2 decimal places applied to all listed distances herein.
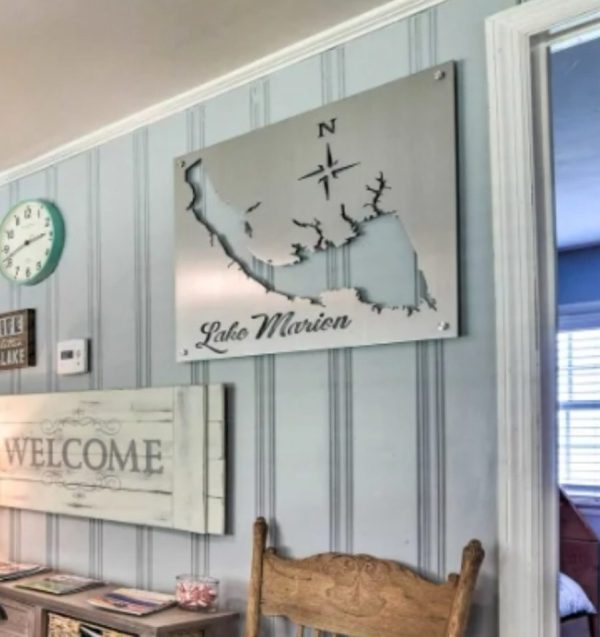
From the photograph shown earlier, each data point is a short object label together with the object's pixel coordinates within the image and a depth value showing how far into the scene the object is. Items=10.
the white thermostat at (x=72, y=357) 2.56
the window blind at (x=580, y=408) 4.60
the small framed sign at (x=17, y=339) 2.78
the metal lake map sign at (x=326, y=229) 1.76
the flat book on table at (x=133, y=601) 2.00
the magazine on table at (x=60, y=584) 2.22
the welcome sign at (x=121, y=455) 2.15
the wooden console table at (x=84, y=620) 1.90
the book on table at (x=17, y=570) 2.44
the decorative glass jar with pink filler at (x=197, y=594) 2.01
